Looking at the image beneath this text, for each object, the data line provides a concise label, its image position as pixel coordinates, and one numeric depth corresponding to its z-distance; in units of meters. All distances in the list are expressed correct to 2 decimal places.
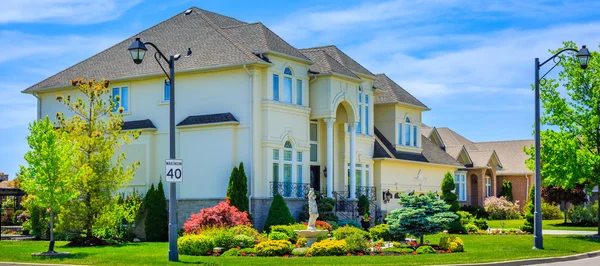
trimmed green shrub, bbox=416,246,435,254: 26.72
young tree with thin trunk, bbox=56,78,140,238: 30.48
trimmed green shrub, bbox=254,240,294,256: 26.05
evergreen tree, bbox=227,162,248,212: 34.09
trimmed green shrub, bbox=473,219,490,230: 42.56
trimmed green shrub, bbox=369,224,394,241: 32.16
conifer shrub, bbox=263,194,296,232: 34.19
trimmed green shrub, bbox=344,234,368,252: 26.72
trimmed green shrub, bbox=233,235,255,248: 27.91
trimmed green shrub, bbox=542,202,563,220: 56.84
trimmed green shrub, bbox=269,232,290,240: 30.44
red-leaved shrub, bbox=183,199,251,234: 30.83
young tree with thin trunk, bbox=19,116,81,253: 26.92
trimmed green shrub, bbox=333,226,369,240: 28.75
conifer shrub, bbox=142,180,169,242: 35.44
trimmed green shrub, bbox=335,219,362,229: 37.11
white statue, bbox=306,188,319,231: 27.59
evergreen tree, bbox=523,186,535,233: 39.69
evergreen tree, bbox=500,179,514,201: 67.75
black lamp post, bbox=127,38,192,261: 22.83
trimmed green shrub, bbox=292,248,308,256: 26.28
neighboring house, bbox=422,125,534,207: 61.62
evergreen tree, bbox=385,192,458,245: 27.81
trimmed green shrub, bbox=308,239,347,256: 26.11
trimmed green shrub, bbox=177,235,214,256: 26.78
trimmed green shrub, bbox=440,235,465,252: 27.53
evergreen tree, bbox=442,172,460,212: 46.69
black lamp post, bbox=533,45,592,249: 28.41
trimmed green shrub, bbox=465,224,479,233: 40.72
